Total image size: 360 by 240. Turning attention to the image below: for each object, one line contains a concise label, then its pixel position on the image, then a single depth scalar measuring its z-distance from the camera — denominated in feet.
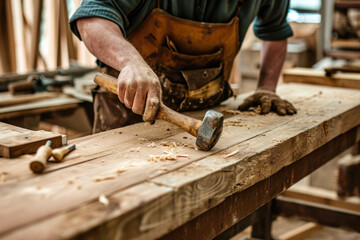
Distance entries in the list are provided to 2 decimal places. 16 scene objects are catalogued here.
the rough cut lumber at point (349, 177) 10.92
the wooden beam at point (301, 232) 11.48
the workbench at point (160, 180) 3.08
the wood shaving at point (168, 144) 4.99
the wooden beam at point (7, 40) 14.11
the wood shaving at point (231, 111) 7.01
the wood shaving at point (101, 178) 3.76
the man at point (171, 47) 5.24
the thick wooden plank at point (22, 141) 4.38
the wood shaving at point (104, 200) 3.25
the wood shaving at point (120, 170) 4.00
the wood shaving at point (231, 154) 4.59
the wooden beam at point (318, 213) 9.08
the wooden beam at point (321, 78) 9.77
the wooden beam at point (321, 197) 12.28
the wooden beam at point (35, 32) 14.66
